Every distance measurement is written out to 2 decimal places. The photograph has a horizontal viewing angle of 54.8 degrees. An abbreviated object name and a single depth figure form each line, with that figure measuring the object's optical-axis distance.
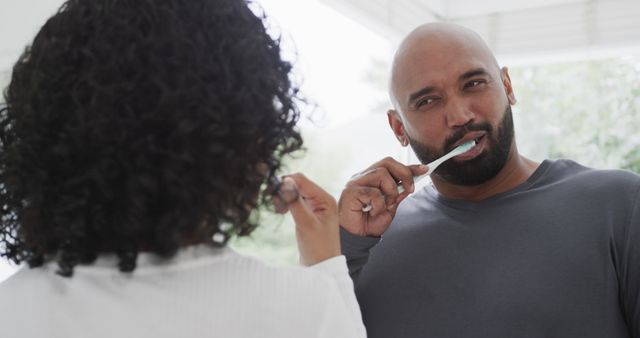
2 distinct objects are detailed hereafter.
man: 1.08
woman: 0.54
